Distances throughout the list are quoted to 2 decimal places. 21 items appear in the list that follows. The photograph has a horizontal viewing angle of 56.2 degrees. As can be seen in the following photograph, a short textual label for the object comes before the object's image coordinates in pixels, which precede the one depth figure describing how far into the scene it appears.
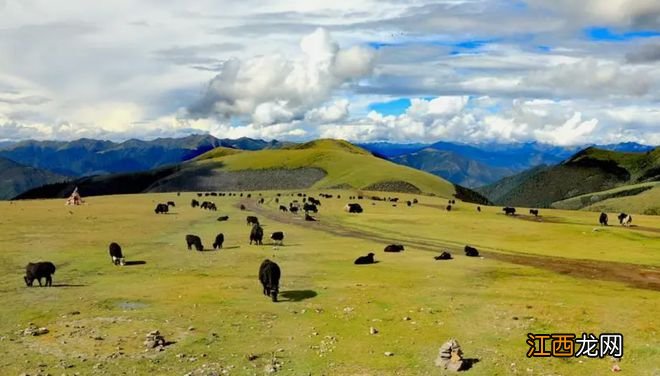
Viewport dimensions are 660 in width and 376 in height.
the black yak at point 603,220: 83.80
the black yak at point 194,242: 46.38
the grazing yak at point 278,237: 51.19
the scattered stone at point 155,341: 21.33
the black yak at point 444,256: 43.41
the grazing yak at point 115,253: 39.81
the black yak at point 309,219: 78.47
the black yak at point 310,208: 93.88
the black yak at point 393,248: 48.16
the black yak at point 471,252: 46.75
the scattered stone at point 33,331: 22.59
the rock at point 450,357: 19.25
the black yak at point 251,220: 67.97
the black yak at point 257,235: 51.22
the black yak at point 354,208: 96.19
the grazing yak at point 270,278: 29.09
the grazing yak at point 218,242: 47.88
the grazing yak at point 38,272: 31.31
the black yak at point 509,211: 103.04
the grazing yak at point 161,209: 89.11
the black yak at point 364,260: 40.87
